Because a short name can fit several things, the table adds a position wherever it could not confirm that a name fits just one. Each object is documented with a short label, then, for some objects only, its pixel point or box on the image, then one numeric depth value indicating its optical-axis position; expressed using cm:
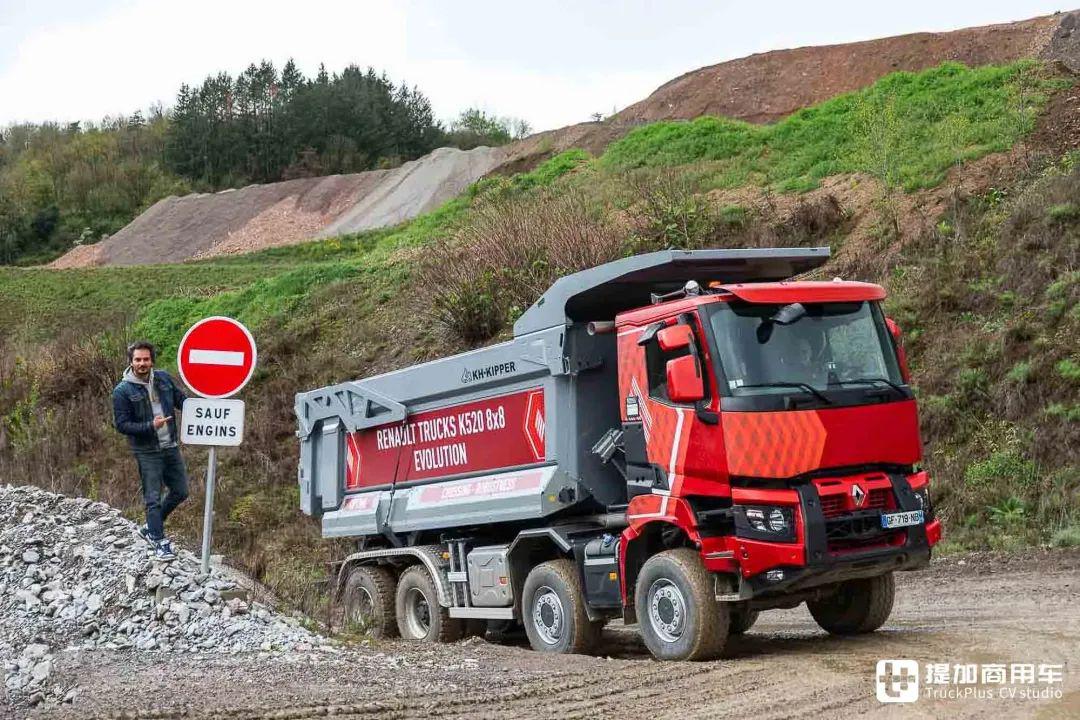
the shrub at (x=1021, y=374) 1498
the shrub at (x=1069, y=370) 1454
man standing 1058
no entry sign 1007
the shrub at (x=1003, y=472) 1390
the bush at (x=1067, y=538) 1245
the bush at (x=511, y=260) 2181
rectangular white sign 996
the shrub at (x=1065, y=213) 1728
